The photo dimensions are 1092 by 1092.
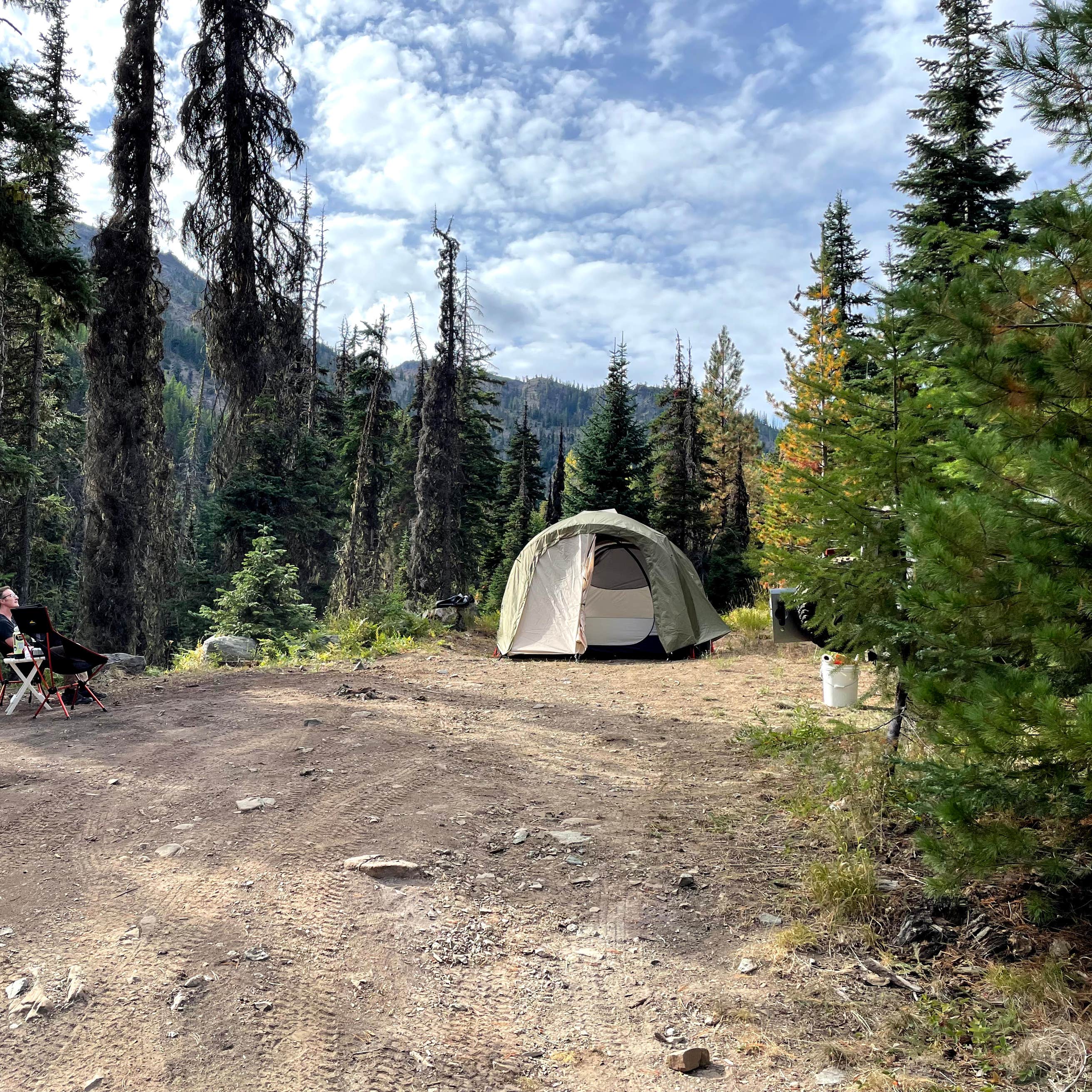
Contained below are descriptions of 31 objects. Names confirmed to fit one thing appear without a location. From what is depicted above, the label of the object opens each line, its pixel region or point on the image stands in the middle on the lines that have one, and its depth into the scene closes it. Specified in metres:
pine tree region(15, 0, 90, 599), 8.11
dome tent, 11.16
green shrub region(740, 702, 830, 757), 4.13
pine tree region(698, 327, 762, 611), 28.02
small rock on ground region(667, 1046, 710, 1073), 2.17
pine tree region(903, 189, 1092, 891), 2.18
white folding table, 6.37
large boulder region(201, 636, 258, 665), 9.06
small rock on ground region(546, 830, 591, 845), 3.82
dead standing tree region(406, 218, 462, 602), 19.11
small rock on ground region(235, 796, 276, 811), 4.04
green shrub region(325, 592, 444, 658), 9.98
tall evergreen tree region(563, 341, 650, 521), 24.98
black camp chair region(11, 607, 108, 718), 6.44
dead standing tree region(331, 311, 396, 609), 16.91
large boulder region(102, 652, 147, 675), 8.88
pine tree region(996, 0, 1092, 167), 2.56
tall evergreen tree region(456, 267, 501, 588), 27.19
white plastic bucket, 6.72
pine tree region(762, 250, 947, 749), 3.97
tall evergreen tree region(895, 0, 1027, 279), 14.17
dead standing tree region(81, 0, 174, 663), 10.95
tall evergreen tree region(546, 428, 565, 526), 36.81
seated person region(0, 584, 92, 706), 6.55
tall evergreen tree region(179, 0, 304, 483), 12.88
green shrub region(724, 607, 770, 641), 12.32
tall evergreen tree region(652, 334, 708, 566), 24.83
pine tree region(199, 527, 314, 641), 10.09
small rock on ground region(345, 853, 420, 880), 3.32
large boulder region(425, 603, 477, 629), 13.83
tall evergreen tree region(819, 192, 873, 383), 25.08
